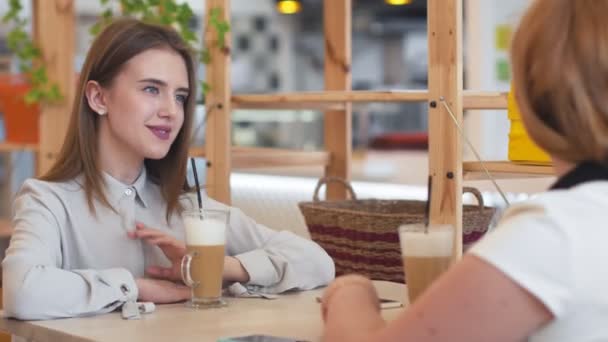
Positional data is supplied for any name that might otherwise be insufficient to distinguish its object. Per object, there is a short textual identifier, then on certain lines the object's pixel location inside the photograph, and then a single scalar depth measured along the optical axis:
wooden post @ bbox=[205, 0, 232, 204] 4.54
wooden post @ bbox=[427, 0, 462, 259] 3.57
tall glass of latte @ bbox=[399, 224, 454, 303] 2.40
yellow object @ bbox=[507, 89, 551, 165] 3.52
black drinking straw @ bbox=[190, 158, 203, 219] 3.03
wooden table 2.45
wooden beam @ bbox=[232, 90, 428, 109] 3.97
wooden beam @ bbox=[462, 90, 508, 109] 3.70
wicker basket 4.06
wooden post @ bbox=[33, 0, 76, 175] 5.42
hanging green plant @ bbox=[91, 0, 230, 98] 4.66
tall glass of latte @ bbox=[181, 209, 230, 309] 2.78
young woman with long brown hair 3.02
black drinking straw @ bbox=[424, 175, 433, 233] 2.40
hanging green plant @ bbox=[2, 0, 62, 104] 5.39
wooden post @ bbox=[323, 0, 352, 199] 5.13
